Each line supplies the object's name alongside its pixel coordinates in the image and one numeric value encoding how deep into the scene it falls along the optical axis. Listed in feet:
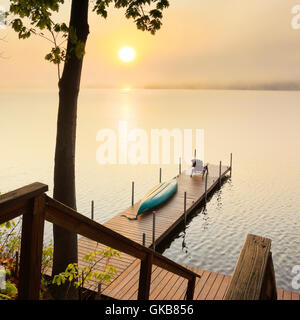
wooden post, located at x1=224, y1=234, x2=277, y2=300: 5.57
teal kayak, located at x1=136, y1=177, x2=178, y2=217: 65.83
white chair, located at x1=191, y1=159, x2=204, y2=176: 100.79
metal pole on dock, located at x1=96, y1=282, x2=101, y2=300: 31.55
